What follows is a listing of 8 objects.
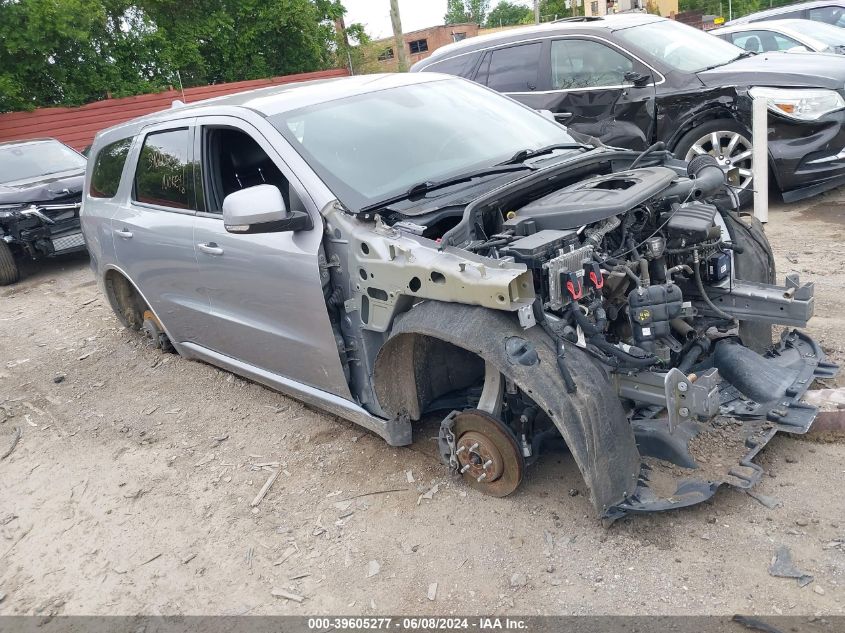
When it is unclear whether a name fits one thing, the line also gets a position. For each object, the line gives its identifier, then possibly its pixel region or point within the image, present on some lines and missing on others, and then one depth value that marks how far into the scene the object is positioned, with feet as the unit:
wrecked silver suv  9.66
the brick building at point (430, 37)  163.43
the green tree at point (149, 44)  58.85
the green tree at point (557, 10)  138.72
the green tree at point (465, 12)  255.29
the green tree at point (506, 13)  254.43
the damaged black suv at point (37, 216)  29.40
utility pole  72.74
